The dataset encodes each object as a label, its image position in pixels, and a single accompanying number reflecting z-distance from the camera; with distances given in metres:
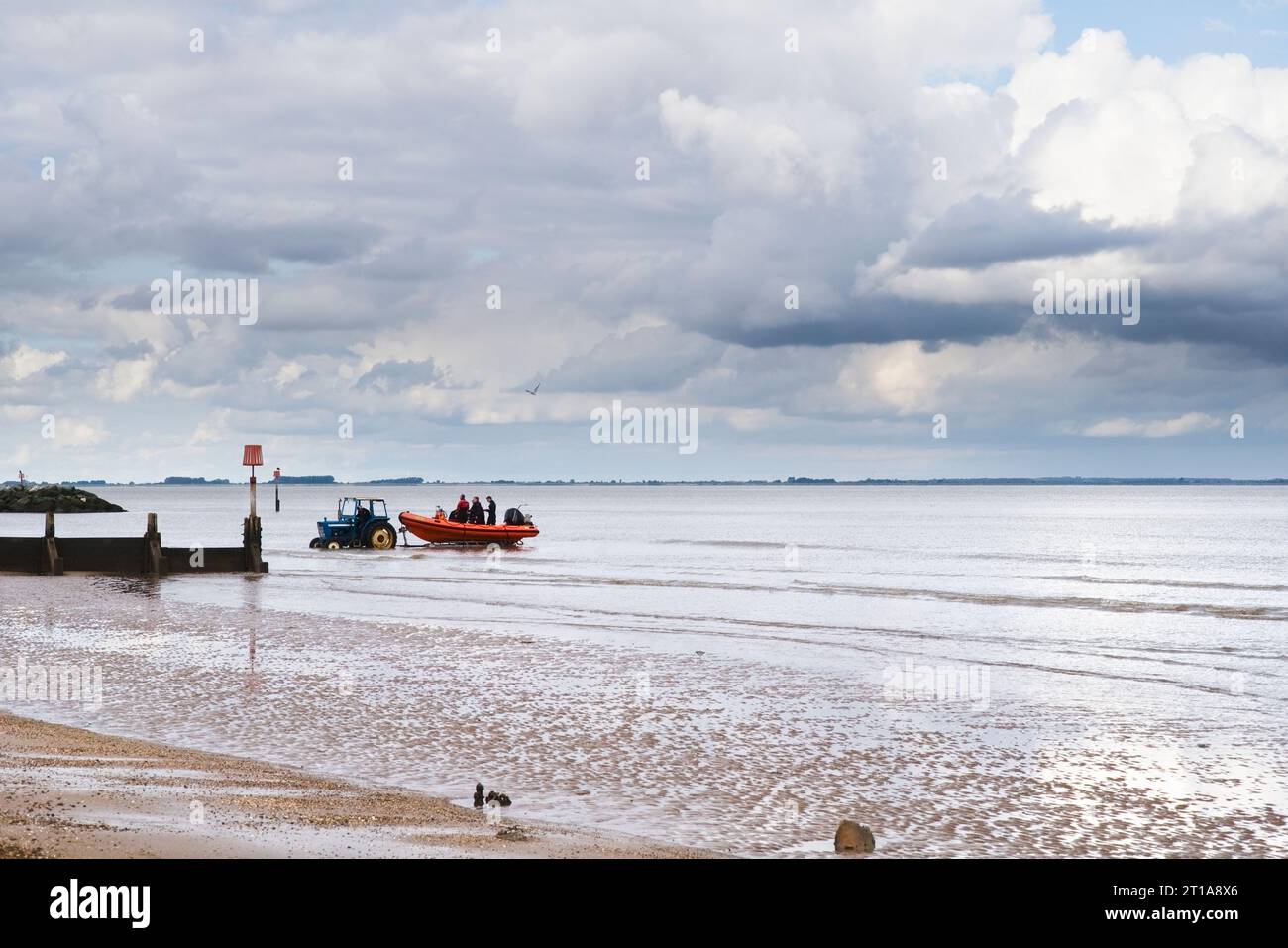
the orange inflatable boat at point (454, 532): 61.50
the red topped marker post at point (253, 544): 40.94
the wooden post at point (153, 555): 38.44
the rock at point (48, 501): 140.12
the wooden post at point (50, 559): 37.12
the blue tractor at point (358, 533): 58.16
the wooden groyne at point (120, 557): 37.25
